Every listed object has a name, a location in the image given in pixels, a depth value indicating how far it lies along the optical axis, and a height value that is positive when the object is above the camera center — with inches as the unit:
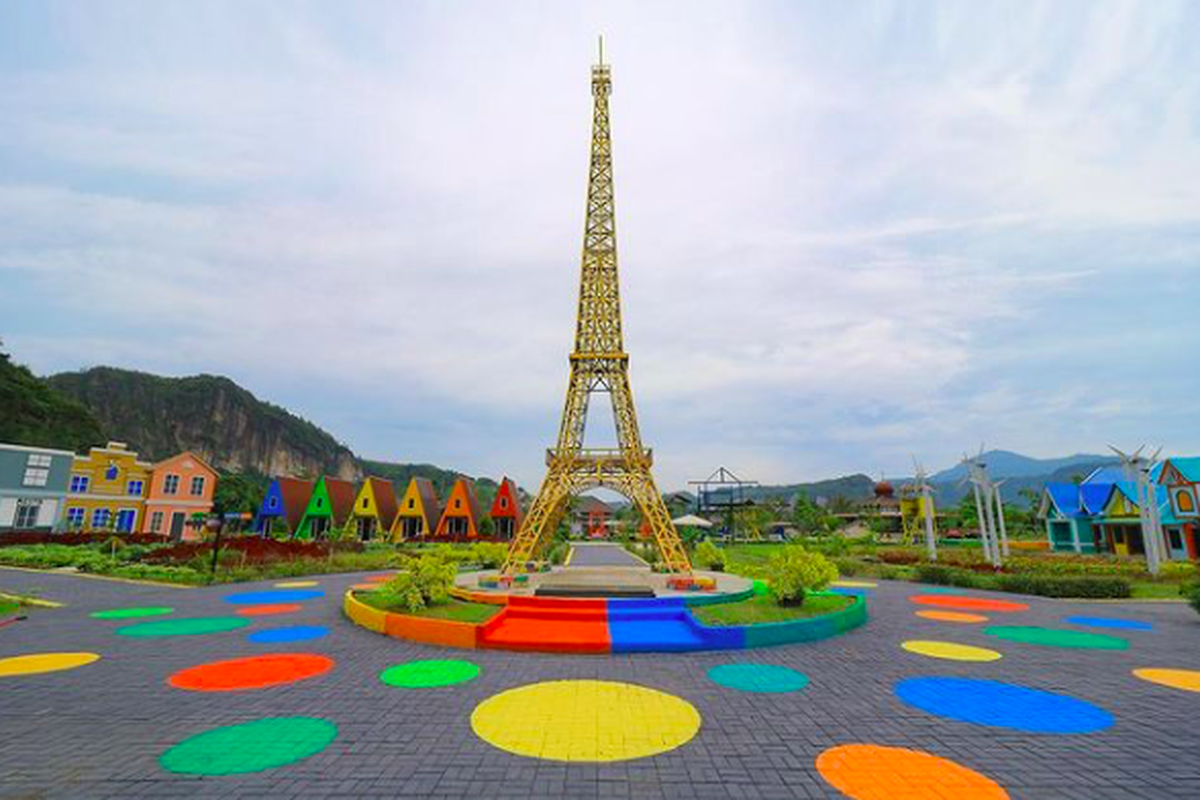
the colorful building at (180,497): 1605.6 +12.0
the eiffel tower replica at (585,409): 752.3 +156.0
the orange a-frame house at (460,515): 1829.5 -34.8
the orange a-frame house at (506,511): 1942.7 -20.3
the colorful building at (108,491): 1460.4 +25.7
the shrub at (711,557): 985.2 -94.3
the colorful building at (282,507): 1812.3 -14.6
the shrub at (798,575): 545.0 -68.1
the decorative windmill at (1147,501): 907.4 +23.2
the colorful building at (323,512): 1820.9 -31.2
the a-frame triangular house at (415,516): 1850.4 -40.4
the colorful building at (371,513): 1840.6 -32.2
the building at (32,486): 1306.6 +32.9
